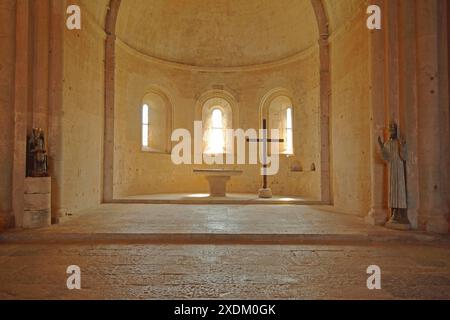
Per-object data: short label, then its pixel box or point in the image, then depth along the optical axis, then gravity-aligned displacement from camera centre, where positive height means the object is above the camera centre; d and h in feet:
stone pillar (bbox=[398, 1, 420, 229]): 21.56 +5.05
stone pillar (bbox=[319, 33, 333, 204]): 35.55 +6.52
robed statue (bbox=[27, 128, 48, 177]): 21.85 +1.12
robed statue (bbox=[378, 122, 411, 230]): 21.43 -0.27
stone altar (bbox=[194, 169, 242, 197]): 39.32 -0.82
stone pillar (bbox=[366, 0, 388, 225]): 23.20 +3.96
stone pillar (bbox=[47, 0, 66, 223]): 23.34 +4.80
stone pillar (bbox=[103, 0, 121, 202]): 35.32 +7.67
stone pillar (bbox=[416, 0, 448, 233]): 20.89 +3.28
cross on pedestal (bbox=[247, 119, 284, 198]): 39.32 -0.46
